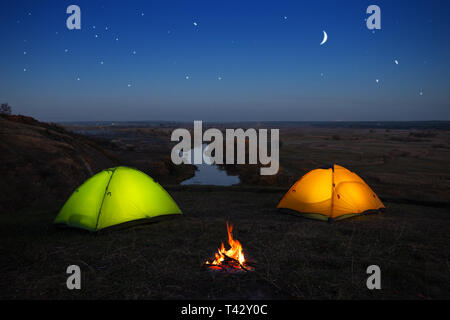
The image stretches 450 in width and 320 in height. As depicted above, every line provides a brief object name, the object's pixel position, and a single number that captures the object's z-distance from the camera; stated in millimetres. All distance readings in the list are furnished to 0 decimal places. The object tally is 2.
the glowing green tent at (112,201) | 7898
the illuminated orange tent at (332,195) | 9133
